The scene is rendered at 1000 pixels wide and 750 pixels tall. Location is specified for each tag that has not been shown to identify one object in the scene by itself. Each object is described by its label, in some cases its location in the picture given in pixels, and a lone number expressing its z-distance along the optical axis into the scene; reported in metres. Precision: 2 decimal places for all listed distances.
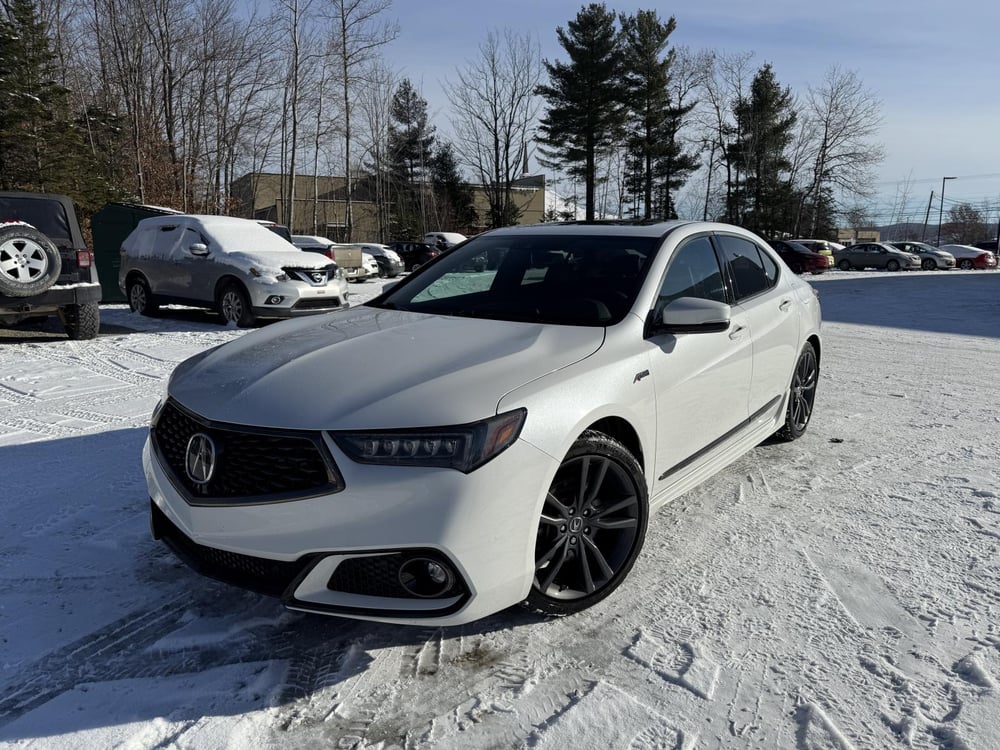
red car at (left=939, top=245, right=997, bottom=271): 38.97
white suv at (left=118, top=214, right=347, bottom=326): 10.53
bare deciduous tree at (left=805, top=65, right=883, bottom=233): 54.00
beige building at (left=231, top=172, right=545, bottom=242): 53.72
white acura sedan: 2.40
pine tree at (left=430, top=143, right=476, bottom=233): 55.50
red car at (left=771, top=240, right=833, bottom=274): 31.69
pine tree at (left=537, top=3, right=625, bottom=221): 42.12
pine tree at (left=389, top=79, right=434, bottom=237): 51.88
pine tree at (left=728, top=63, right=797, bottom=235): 51.84
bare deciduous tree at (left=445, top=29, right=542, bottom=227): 44.81
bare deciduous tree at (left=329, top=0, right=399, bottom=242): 34.53
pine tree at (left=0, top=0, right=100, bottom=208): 23.77
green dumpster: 14.32
